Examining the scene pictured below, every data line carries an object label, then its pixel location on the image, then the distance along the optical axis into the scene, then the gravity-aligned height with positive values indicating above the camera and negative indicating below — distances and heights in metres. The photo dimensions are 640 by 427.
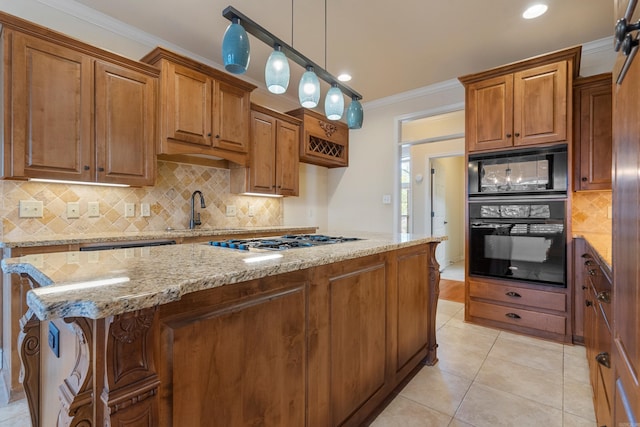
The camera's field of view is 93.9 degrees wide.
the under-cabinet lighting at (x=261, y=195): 3.50 +0.22
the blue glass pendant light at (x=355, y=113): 2.14 +0.72
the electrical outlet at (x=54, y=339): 0.91 -0.40
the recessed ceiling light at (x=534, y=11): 2.29 +1.59
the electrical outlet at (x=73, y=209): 2.29 +0.02
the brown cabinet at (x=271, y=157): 3.28 +0.64
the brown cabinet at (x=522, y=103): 2.50 +1.00
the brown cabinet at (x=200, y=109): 2.49 +0.94
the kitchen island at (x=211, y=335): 0.64 -0.37
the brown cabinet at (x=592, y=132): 2.50 +0.70
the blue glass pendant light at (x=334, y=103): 1.93 +0.72
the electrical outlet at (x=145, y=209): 2.69 +0.03
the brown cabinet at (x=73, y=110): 1.84 +0.71
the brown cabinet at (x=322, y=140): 3.84 +1.00
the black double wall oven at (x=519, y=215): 2.55 -0.02
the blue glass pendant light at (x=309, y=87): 1.72 +0.73
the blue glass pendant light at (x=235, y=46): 1.34 +0.75
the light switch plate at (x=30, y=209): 2.08 +0.02
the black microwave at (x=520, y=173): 2.54 +0.37
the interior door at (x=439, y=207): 5.21 +0.11
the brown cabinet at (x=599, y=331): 1.12 -0.55
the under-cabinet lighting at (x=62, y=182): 2.04 +0.22
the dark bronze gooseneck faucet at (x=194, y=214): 2.97 -0.02
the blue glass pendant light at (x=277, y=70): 1.55 +0.74
